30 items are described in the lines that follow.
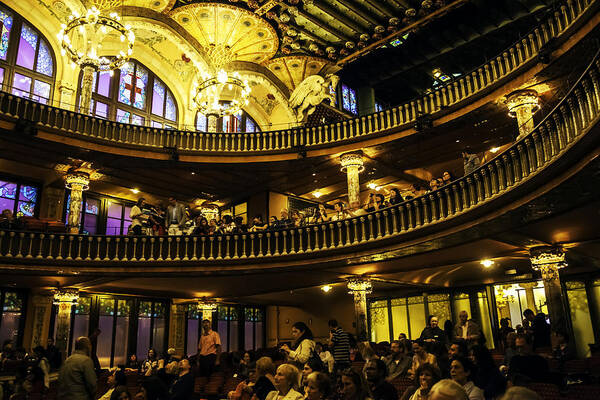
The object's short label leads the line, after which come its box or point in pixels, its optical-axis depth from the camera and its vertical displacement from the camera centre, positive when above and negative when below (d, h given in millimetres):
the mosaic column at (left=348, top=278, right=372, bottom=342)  15086 +875
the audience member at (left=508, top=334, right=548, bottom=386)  3570 -324
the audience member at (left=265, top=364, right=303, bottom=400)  4500 -440
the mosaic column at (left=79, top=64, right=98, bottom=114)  16812 +8086
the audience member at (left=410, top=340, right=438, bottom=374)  6121 -358
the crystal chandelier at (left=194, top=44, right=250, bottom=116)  17750 +8649
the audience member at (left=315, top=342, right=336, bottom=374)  7641 -446
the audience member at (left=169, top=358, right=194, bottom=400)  5641 -565
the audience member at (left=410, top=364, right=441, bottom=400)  4355 -440
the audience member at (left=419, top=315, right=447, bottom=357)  9430 -98
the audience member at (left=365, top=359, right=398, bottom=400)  4461 -499
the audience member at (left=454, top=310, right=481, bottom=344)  8694 -41
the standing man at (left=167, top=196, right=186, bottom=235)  15680 +3586
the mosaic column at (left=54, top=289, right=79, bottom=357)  15198 +782
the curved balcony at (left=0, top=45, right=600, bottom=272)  8133 +2635
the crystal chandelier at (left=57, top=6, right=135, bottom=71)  14609 +8855
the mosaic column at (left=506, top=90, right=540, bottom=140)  13242 +5681
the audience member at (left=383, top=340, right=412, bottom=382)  7422 -498
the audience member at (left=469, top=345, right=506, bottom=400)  4761 -481
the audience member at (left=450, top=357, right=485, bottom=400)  4555 -472
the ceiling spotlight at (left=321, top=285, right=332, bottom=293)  18003 +1496
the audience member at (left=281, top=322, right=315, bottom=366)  6105 -172
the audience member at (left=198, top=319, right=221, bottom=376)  10316 -302
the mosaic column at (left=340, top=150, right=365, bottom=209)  16578 +5284
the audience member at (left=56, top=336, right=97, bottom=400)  5562 -447
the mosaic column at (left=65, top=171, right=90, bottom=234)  15758 +4644
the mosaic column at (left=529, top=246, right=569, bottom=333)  11852 +1270
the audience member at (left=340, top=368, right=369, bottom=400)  4086 -454
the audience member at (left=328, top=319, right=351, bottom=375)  7668 -295
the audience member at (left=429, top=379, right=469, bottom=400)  2475 -316
